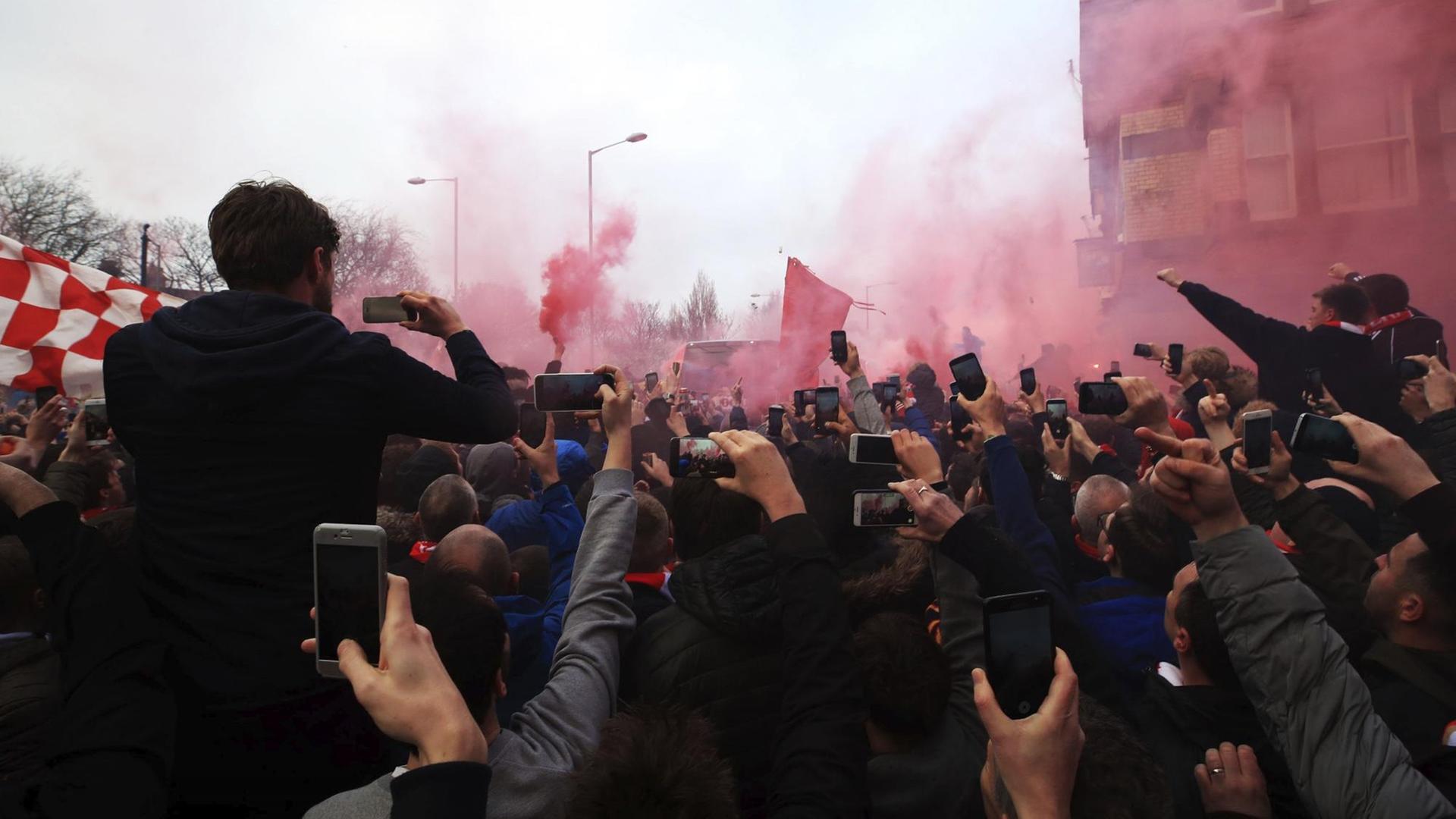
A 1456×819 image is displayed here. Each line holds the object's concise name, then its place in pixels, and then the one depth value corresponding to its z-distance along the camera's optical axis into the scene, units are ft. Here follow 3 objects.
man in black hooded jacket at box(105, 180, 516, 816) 5.63
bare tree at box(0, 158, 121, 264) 92.22
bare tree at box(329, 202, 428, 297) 107.45
